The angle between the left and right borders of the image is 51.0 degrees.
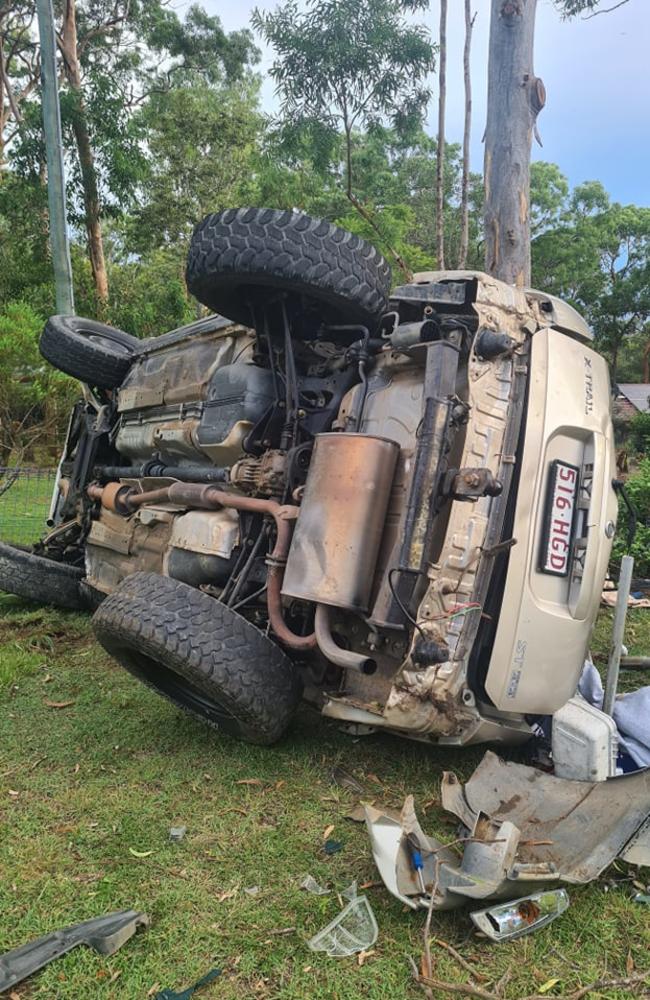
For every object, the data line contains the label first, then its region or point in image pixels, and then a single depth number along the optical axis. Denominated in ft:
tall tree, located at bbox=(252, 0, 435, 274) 31.60
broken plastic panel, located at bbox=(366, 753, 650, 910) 6.17
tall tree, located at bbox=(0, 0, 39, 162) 60.80
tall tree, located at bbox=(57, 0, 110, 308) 48.65
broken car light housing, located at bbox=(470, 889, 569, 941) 5.98
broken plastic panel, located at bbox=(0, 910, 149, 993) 5.57
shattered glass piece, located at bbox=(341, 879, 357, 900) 6.59
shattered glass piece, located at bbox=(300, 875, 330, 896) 6.69
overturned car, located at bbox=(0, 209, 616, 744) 8.04
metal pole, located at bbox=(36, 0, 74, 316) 22.61
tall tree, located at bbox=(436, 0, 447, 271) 31.17
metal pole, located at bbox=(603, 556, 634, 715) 9.12
